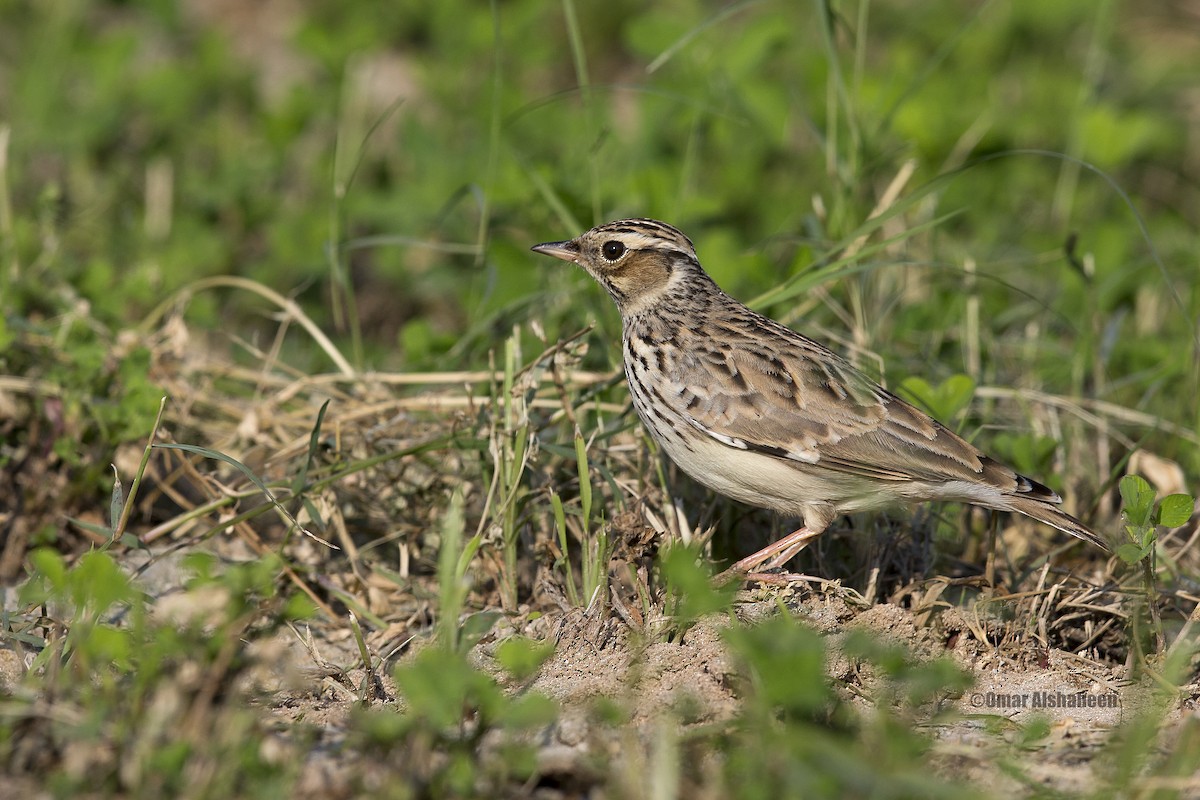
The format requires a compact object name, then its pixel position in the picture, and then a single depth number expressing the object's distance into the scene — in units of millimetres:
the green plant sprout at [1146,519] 9875
